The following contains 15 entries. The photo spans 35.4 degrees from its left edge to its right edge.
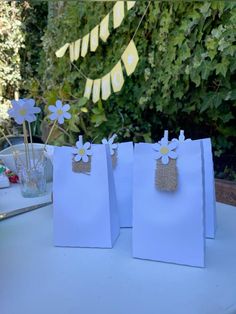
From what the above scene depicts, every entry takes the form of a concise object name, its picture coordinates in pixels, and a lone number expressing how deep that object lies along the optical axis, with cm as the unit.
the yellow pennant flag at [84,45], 101
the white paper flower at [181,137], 79
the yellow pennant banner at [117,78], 85
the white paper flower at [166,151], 71
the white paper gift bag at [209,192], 81
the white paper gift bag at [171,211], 69
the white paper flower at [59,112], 101
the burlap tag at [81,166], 79
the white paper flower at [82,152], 79
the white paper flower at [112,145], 90
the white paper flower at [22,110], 98
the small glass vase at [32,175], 111
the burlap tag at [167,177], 70
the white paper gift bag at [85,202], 78
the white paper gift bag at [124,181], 87
